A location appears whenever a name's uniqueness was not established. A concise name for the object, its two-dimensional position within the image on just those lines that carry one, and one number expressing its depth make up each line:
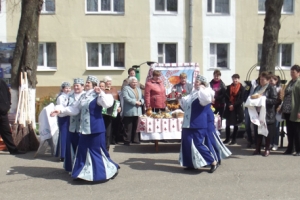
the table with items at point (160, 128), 8.76
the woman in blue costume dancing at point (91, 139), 6.43
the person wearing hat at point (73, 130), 6.75
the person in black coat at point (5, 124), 8.93
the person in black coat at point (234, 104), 9.75
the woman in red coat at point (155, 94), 9.76
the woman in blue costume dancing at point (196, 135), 6.97
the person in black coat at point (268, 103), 8.42
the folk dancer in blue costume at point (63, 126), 8.08
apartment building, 18.44
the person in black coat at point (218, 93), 9.89
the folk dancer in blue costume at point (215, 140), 7.25
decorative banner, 11.38
